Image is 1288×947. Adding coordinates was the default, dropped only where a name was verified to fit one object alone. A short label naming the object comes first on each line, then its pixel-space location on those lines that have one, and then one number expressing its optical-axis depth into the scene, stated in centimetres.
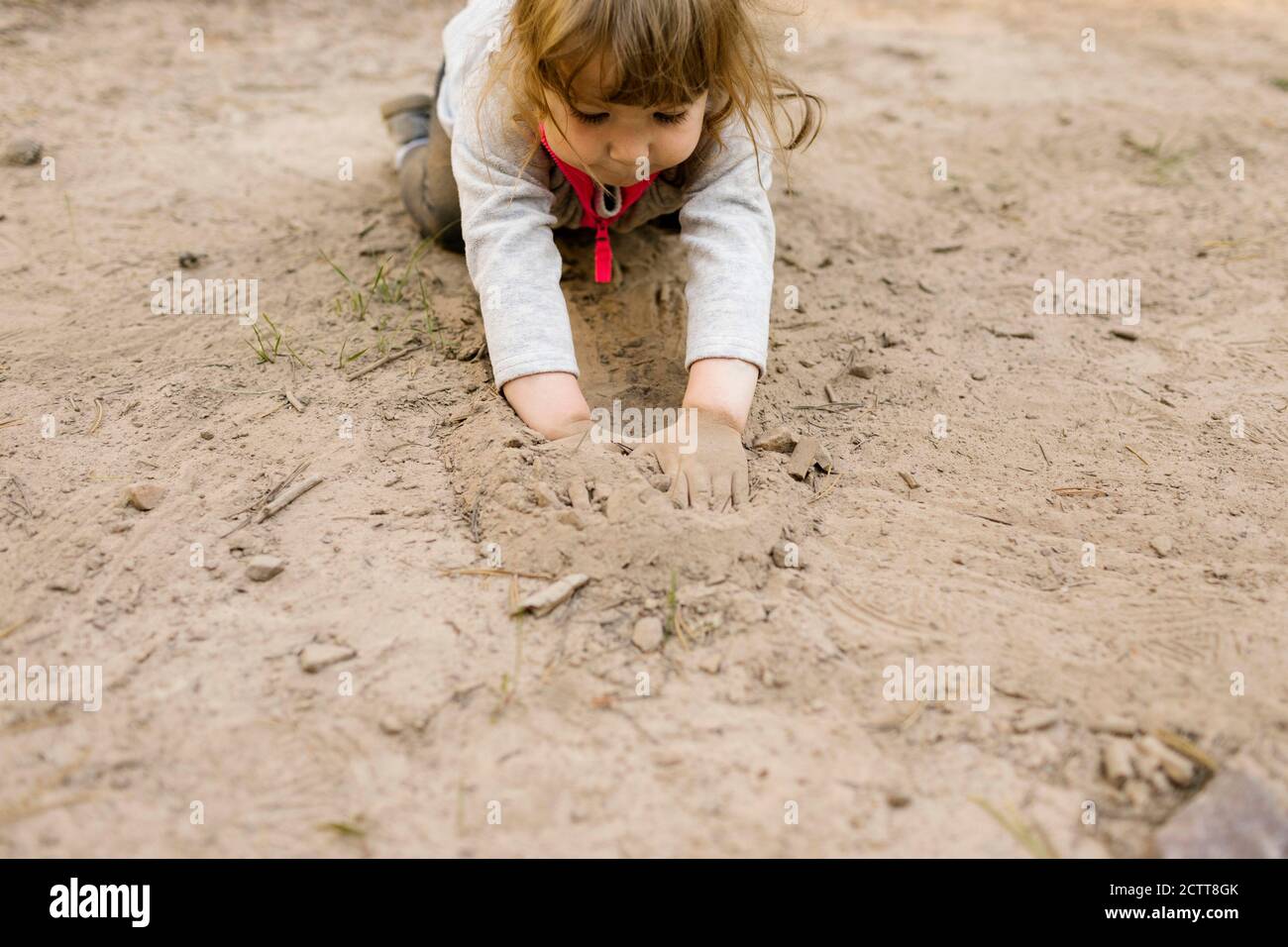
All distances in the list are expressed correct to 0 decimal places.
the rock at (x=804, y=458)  83
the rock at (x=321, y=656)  68
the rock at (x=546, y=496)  77
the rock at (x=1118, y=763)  63
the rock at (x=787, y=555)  76
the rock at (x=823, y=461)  85
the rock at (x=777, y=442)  85
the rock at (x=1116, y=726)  65
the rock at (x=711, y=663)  69
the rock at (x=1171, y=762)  63
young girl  75
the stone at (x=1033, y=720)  66
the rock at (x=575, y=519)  75
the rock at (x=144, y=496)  78
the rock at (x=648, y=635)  70
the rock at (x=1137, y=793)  63
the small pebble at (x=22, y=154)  116
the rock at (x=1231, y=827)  59
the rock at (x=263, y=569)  74
